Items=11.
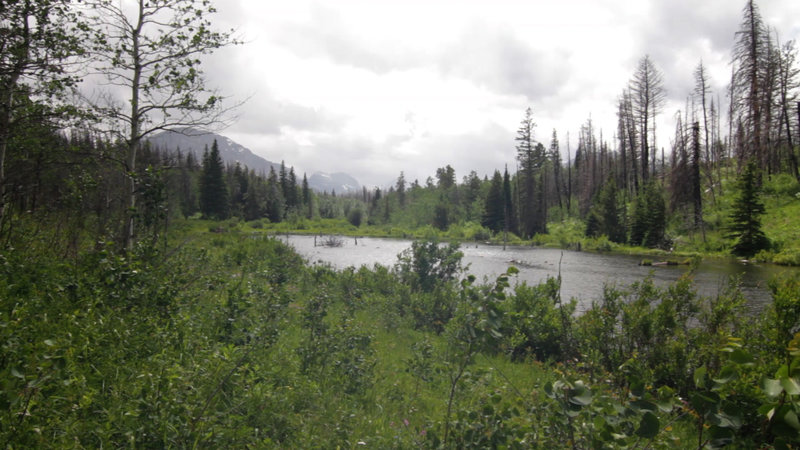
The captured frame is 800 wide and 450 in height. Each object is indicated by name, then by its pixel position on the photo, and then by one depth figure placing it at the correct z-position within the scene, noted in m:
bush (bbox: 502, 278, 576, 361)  8.95
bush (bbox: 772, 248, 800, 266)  23.45
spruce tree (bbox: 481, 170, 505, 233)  65.81
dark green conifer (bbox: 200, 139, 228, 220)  64.69
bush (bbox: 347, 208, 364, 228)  92.12
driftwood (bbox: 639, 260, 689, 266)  27.00
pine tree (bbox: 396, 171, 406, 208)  107.47
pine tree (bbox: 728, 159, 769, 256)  27.53
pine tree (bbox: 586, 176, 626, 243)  43.53
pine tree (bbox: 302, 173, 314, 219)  99.65
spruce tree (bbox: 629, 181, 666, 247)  37.47
